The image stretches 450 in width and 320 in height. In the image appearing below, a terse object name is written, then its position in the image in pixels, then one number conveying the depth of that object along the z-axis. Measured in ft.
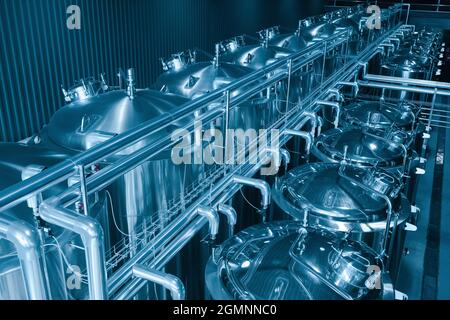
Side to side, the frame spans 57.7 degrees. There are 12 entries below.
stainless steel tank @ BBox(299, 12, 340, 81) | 17.37
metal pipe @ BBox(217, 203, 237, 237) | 6.55
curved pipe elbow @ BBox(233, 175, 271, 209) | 6.94
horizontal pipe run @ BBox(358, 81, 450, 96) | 12.34
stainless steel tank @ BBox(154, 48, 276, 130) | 9.18
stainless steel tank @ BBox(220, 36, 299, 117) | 15.43
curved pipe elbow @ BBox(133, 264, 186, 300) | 4.66
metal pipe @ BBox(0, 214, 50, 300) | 3.34
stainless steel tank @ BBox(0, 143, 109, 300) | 4.38
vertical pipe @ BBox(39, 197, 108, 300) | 3.70
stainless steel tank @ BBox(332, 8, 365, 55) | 22.18
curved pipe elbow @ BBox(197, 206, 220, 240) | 6.08
